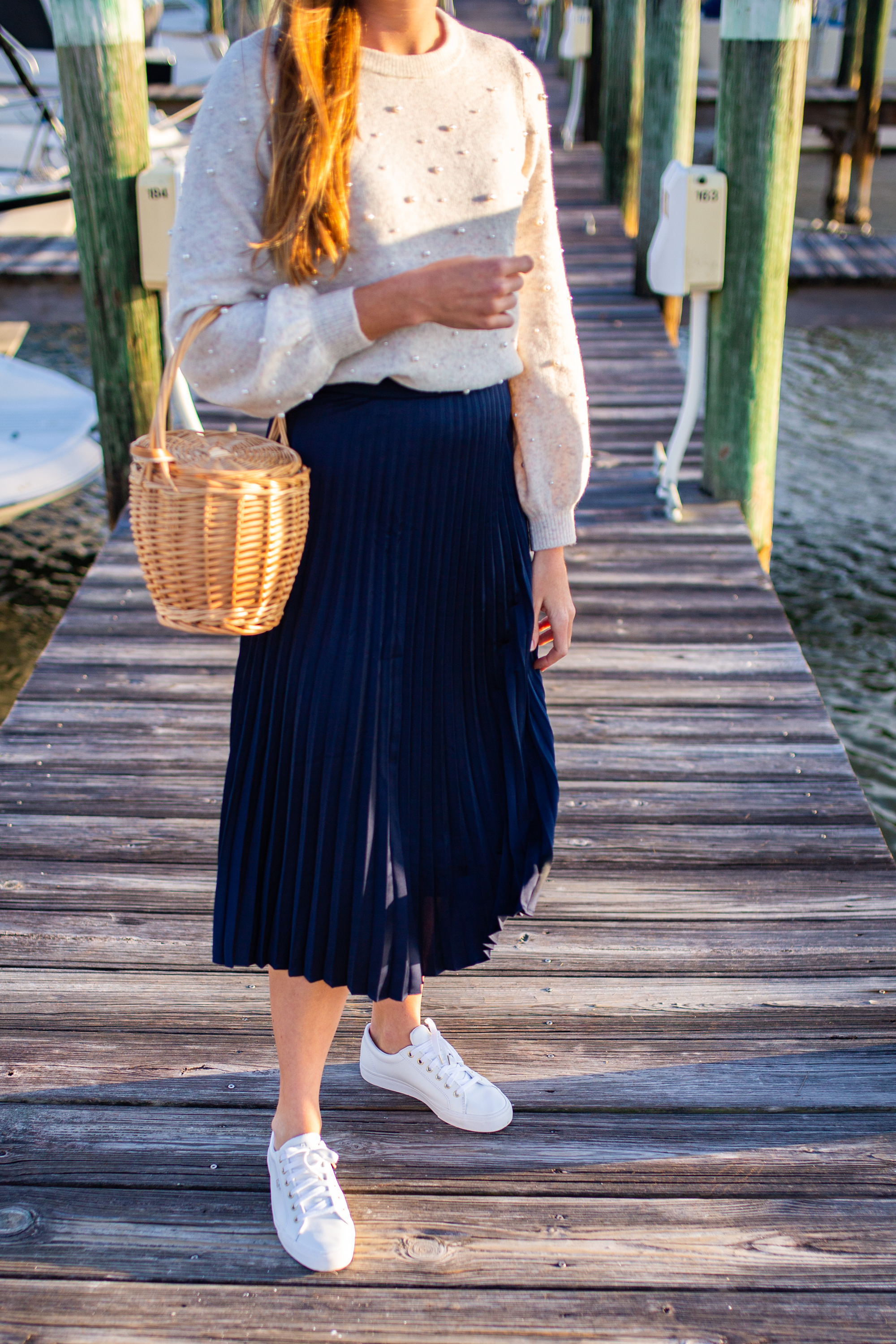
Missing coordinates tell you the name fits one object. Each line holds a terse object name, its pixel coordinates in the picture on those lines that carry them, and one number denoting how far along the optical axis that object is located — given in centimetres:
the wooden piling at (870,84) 1002
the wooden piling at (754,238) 363
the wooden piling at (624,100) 734
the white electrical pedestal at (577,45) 897
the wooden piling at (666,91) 561
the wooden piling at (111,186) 358
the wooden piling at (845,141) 1174
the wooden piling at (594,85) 937
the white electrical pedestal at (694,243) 378
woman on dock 137
